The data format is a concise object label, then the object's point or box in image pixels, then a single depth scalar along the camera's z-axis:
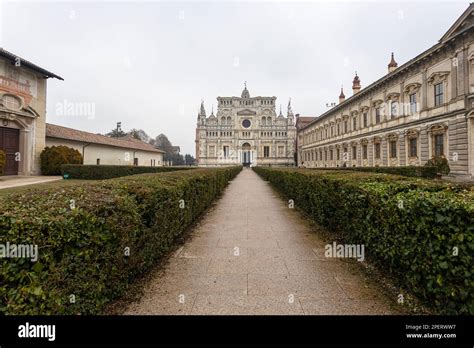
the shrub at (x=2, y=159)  16.58
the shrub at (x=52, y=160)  21.77
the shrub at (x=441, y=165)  18.34
